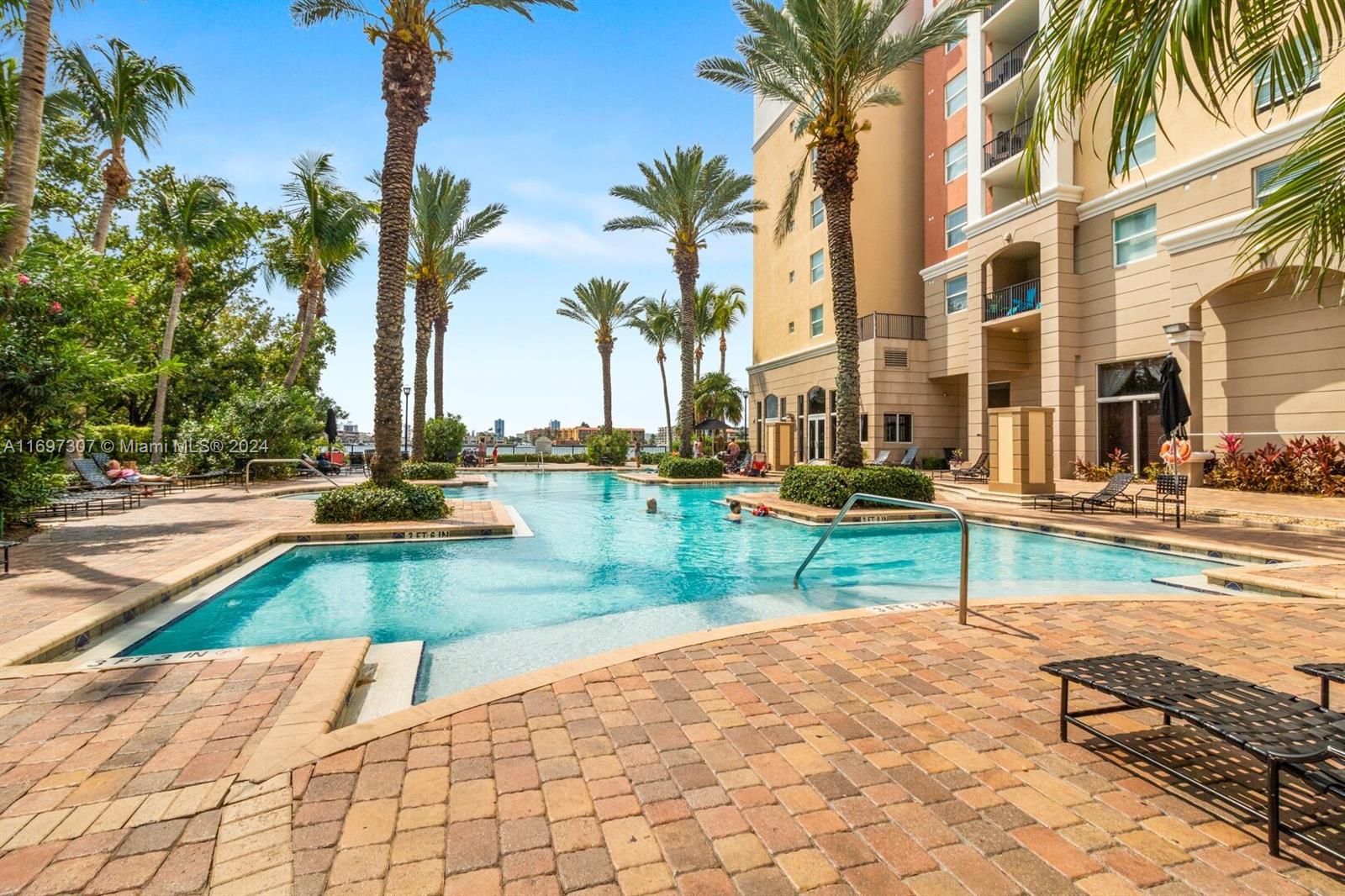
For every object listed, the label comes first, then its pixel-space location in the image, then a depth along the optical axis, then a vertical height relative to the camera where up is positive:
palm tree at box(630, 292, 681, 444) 45.78 +9.59
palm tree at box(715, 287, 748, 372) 45.94 +10.78
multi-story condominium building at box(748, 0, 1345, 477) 15.54 +5.69
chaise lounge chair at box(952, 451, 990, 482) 20.61 -0.62
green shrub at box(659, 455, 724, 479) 22.50 -0.54
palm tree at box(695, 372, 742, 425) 45.28 +4.18
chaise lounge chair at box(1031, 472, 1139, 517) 12.74 -0.93
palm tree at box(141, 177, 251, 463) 19.78 +7.32
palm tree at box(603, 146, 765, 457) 23.62 +9.57
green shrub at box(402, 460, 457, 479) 21.00 -0.58
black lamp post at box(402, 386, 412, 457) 33.08 +1.75
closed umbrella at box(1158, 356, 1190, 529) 12.46 +0.99
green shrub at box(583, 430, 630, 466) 33.84 +0.15
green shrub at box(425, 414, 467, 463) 29.16 +0.71
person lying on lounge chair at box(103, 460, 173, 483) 14.84 -0.48
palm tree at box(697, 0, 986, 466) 13.84 +8.89
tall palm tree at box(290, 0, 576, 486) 11.80 +5.59
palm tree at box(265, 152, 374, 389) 22.84 +8.65
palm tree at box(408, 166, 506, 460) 22.84 +8.05
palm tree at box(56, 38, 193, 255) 16.62 +9.76
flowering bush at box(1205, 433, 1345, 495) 13.88 -0.32
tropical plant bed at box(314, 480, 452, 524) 11.26 -0.93
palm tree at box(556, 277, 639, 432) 37.38 +8.71
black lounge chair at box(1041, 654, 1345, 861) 2.08 -0.99
